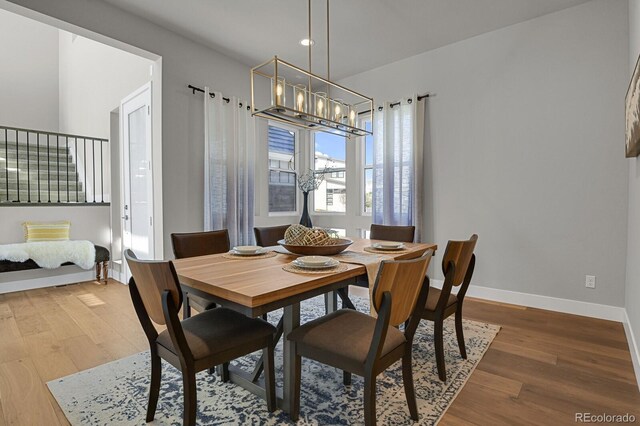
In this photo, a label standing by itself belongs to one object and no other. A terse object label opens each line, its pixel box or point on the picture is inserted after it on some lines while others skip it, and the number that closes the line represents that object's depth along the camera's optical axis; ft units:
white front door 12.56
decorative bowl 6.72
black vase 13.32
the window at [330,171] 16.62
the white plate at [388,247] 7.77
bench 12.42
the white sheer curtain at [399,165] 12.98
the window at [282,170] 16.61
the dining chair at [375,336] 4.35
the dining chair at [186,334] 4.36
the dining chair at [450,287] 6.23
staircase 19.07
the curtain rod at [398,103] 13.07
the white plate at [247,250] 7.18
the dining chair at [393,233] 9.91
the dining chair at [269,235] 9.55
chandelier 7.02
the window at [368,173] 15.48
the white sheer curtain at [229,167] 12.64
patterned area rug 5.34
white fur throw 12.55
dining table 4.36
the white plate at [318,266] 5.58
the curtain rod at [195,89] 12.38
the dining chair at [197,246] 7.16
